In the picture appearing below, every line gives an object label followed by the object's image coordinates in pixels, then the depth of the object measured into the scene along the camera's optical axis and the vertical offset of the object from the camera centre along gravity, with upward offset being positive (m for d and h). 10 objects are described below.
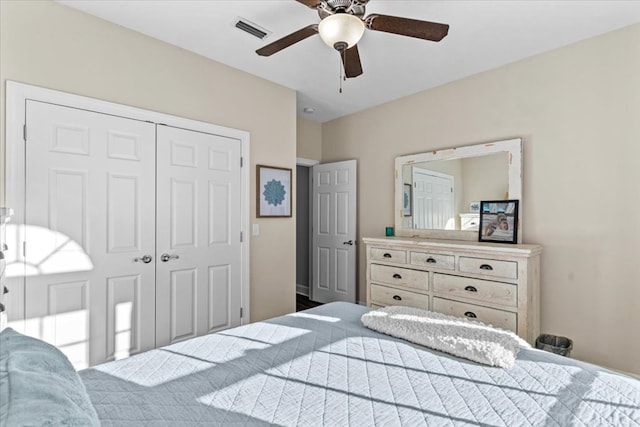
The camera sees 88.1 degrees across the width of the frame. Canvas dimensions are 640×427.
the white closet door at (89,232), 2.15 -0.13
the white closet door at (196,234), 2.72 -0.18
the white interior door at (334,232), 4.40 -0.25
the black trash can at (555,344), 2.50 -1.03
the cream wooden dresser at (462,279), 2.62 -0.58
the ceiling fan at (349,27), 1.63 +1.02
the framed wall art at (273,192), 3.40 +0.23
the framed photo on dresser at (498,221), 3.02 -0.06
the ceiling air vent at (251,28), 2.42 +1.40
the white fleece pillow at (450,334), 1.32 -0.55
